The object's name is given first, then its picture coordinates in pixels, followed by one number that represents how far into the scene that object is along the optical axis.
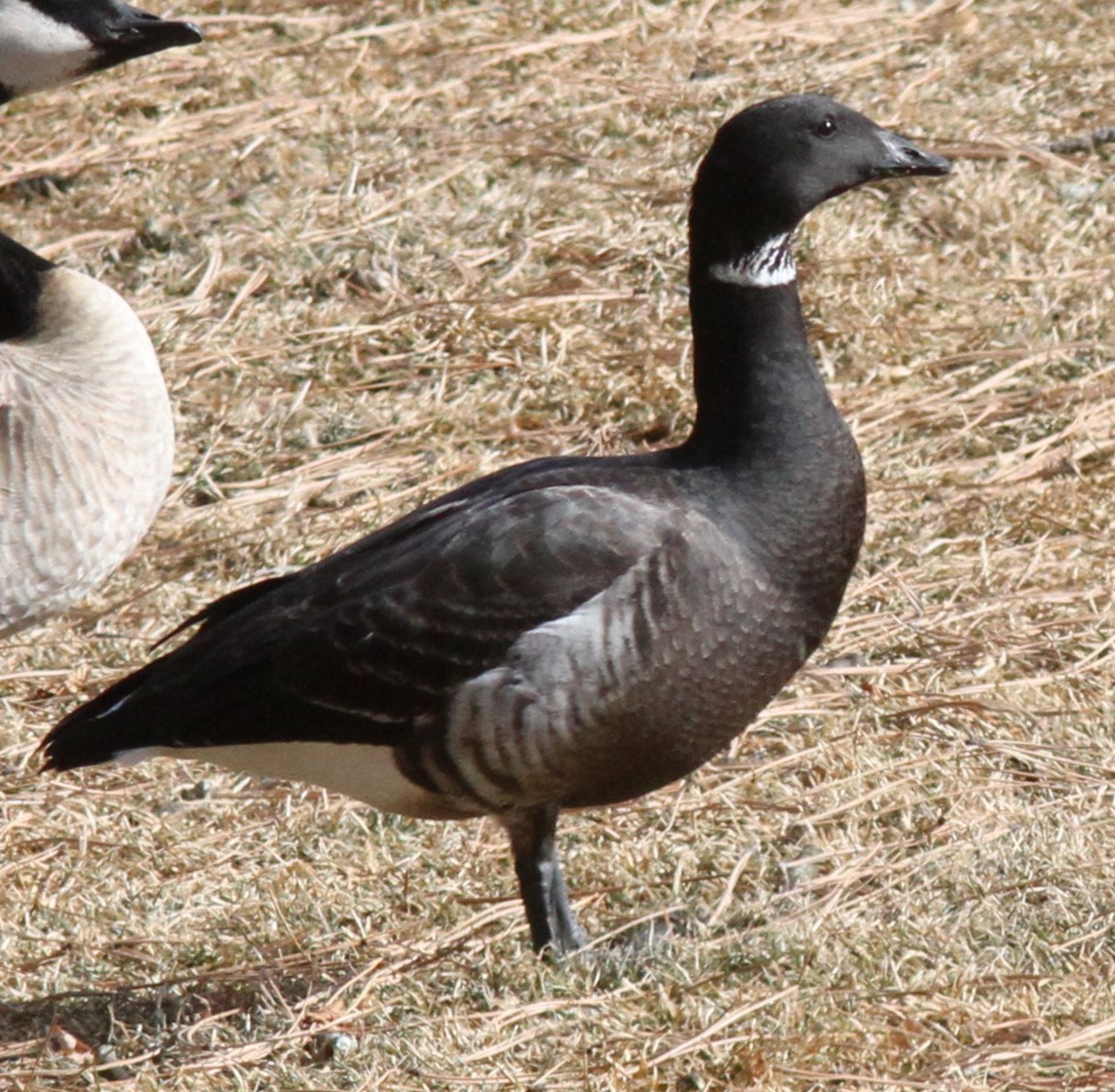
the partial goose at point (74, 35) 10.13
